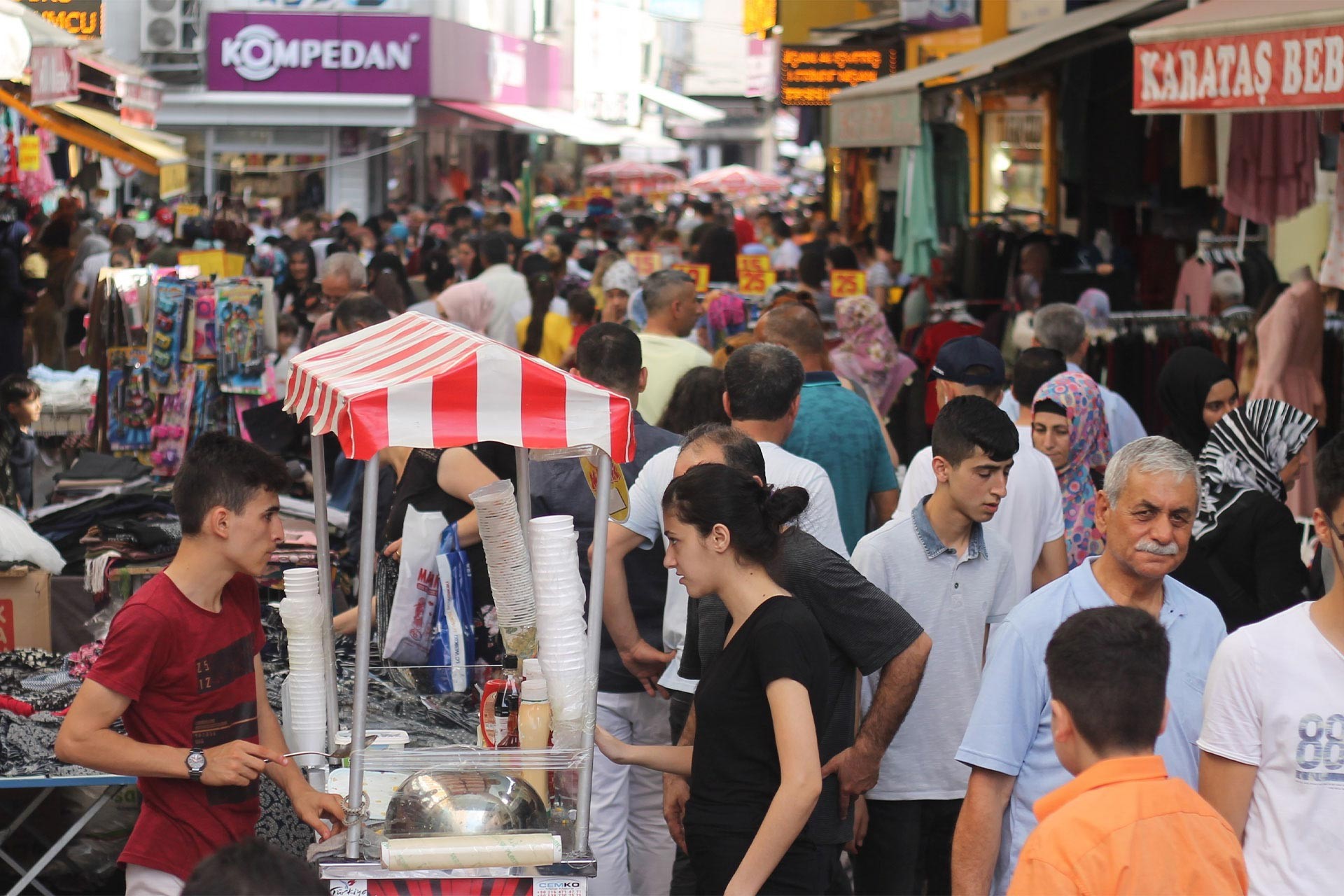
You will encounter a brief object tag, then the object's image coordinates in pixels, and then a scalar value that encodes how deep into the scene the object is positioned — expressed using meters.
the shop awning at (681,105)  50.70
